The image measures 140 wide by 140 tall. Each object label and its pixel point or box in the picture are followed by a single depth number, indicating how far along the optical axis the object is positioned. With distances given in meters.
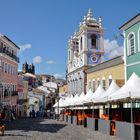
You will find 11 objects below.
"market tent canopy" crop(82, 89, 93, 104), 15.79
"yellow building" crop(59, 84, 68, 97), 44.90
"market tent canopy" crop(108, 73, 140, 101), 9.76
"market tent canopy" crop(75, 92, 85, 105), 17.70
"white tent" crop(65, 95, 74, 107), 21.62
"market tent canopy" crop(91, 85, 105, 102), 14.40
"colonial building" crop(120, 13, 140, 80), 14.06
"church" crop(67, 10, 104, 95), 30.84
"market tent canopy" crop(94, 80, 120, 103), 12.31
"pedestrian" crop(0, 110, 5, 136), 11.83
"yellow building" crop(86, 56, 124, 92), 18.16
